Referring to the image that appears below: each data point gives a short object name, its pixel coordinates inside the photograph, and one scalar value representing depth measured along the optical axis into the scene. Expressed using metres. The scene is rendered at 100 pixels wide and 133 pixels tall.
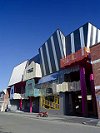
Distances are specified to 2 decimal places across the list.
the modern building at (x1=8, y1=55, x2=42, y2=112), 23.80
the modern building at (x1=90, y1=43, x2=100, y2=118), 13.15
